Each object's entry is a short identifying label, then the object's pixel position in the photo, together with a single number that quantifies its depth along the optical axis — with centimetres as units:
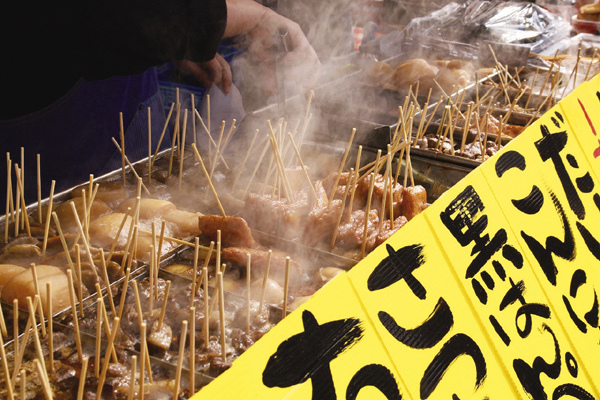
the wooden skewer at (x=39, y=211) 121
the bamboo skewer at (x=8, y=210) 115
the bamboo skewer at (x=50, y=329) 94
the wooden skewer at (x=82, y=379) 69
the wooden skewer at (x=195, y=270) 98
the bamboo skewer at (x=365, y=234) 113
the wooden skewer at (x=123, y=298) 98
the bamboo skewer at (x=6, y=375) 84
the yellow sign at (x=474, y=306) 78
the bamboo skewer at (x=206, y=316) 99
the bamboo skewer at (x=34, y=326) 80
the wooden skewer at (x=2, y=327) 99
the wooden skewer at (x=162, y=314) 95
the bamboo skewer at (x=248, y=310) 99
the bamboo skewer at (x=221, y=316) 92
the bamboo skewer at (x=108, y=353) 85
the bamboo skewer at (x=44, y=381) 67
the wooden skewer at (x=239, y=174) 129
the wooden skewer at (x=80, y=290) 98
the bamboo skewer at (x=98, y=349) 92
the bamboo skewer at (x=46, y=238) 108
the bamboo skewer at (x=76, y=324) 93
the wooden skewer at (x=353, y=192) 115
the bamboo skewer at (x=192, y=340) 87
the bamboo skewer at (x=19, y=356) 90
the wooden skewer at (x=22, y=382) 65
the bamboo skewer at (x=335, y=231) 118
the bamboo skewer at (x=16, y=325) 91
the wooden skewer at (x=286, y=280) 95
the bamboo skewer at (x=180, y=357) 80
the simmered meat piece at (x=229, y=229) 118
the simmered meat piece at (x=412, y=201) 126
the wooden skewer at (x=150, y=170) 131
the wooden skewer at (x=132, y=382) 80
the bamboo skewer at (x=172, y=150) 133
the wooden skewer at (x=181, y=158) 131
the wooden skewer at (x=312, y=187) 124
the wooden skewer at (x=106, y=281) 99
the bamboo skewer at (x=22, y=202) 111
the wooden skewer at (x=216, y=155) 129
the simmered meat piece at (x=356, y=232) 121
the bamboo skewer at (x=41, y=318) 92
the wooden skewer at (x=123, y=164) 124
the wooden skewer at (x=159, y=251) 105
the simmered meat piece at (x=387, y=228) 121
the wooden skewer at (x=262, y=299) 102
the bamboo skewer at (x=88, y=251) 98
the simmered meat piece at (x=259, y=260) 115
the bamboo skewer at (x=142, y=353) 80
